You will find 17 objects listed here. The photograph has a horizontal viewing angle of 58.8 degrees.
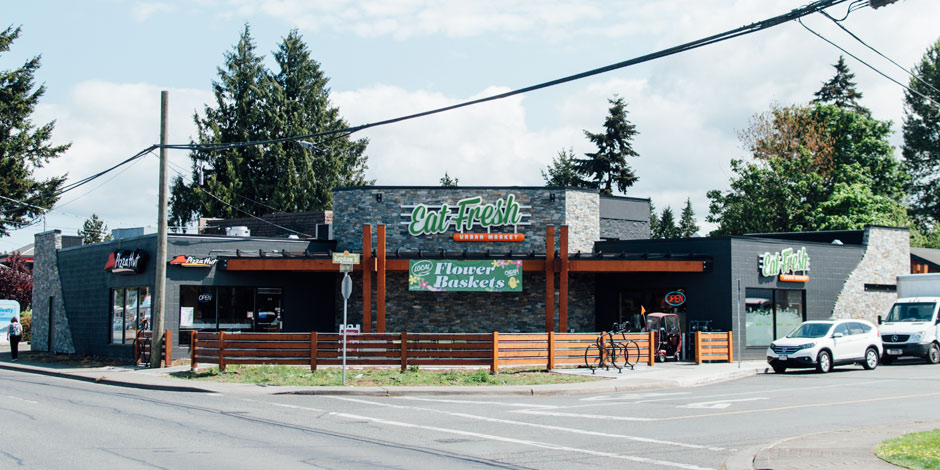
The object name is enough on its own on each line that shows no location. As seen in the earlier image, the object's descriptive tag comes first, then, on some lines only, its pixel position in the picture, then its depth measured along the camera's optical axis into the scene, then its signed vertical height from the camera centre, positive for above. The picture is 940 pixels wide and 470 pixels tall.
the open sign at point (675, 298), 30.42 -0.16
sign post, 21.34 +0.74
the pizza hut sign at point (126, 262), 29.55 +1.02
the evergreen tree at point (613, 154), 63.81 +10.65
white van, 27.91 -1.11
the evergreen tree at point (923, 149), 68.75 +12.18
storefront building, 29.62 +0.60
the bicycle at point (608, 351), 24.99 -1.77
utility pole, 25.84 +0.59
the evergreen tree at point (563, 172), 68.38 +10.01
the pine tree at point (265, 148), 58.34 +10.20
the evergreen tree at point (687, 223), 89.84 +7.91
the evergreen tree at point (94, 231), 84.75 +6.00
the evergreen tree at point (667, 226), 85.88 +7.08
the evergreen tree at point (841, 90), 65.75 +16.21
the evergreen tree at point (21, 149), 54.53 +9.33
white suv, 25.39 -1.60
